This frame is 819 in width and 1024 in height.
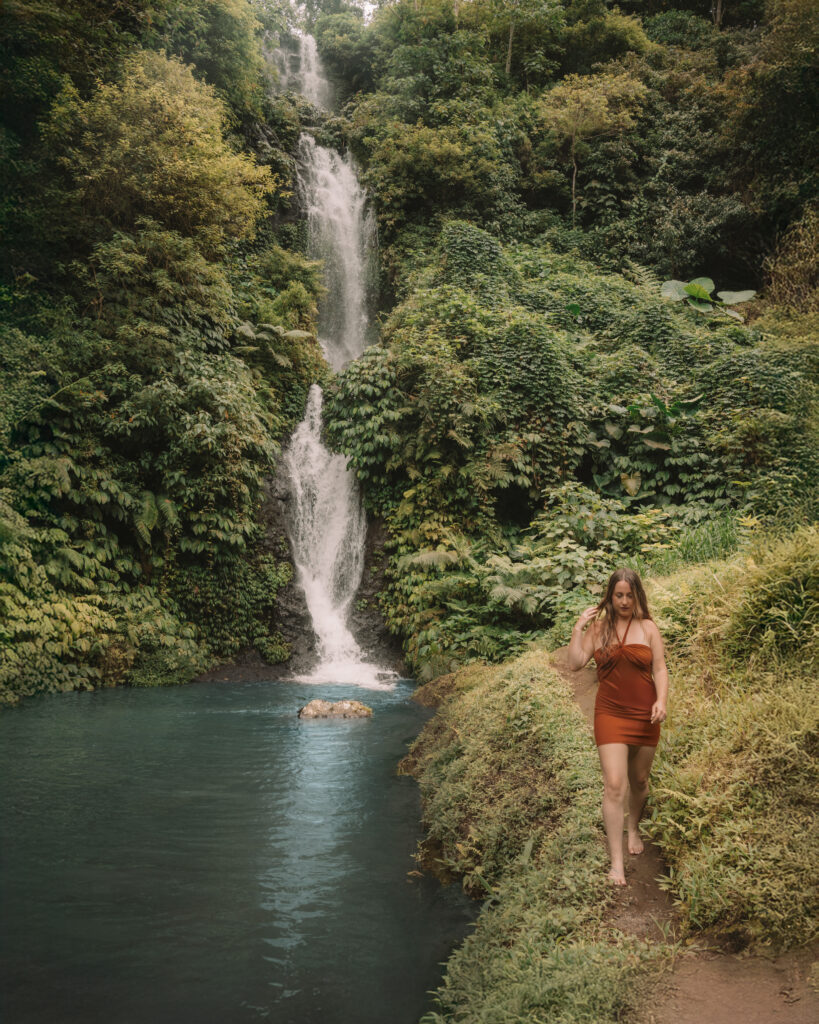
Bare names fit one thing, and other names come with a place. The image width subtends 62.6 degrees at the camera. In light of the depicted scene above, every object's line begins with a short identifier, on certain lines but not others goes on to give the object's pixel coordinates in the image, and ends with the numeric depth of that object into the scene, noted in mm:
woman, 3711
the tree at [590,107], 21016
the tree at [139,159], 13141
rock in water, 9203
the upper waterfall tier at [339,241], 19688
